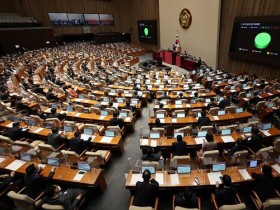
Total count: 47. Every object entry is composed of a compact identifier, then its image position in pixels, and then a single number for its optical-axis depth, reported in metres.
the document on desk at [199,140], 6.34
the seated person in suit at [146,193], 4.30
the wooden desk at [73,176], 4.99
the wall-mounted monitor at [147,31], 27.97
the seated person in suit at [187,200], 4.02
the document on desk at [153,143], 6.38
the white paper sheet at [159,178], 4.82
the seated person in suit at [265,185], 4.34
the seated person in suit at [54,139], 6.81
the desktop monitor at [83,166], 5.29
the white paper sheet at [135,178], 4.88
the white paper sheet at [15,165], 5.69
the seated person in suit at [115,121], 7.75
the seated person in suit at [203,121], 7.22
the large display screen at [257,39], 12.63
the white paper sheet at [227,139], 6.31
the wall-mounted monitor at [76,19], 31.03
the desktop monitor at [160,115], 8.10
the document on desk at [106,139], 6.73
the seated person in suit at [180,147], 5.84
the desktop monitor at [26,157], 5.97
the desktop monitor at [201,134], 6.58
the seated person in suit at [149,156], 5.54
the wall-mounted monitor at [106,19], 34.16
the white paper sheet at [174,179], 4.81
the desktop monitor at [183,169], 5.00
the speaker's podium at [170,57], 21.70
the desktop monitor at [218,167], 4.98
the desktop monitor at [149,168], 5.07
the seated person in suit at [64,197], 4.29
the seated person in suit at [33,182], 4.80
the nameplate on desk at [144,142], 6.43
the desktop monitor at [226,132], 6.59
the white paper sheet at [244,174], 4.80
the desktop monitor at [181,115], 8.05
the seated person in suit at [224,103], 9.11
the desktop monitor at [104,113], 8.88
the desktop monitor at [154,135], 6.67
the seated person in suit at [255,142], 5.95
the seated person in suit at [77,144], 6.35
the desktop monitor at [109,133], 6.96
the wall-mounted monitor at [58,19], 29.41
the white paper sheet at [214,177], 4.72
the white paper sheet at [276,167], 4.94
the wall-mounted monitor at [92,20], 32.61
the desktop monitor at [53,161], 5.59
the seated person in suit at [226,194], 4.16
